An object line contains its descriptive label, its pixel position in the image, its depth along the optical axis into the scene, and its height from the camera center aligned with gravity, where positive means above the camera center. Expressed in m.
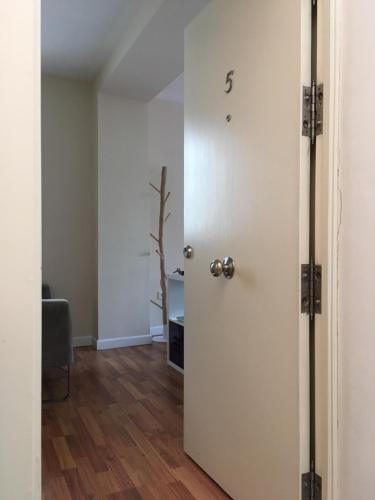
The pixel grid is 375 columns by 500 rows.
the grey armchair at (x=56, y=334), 2.44 -0.59
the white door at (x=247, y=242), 1.14 +0.00
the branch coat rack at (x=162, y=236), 4.36 +0.06
